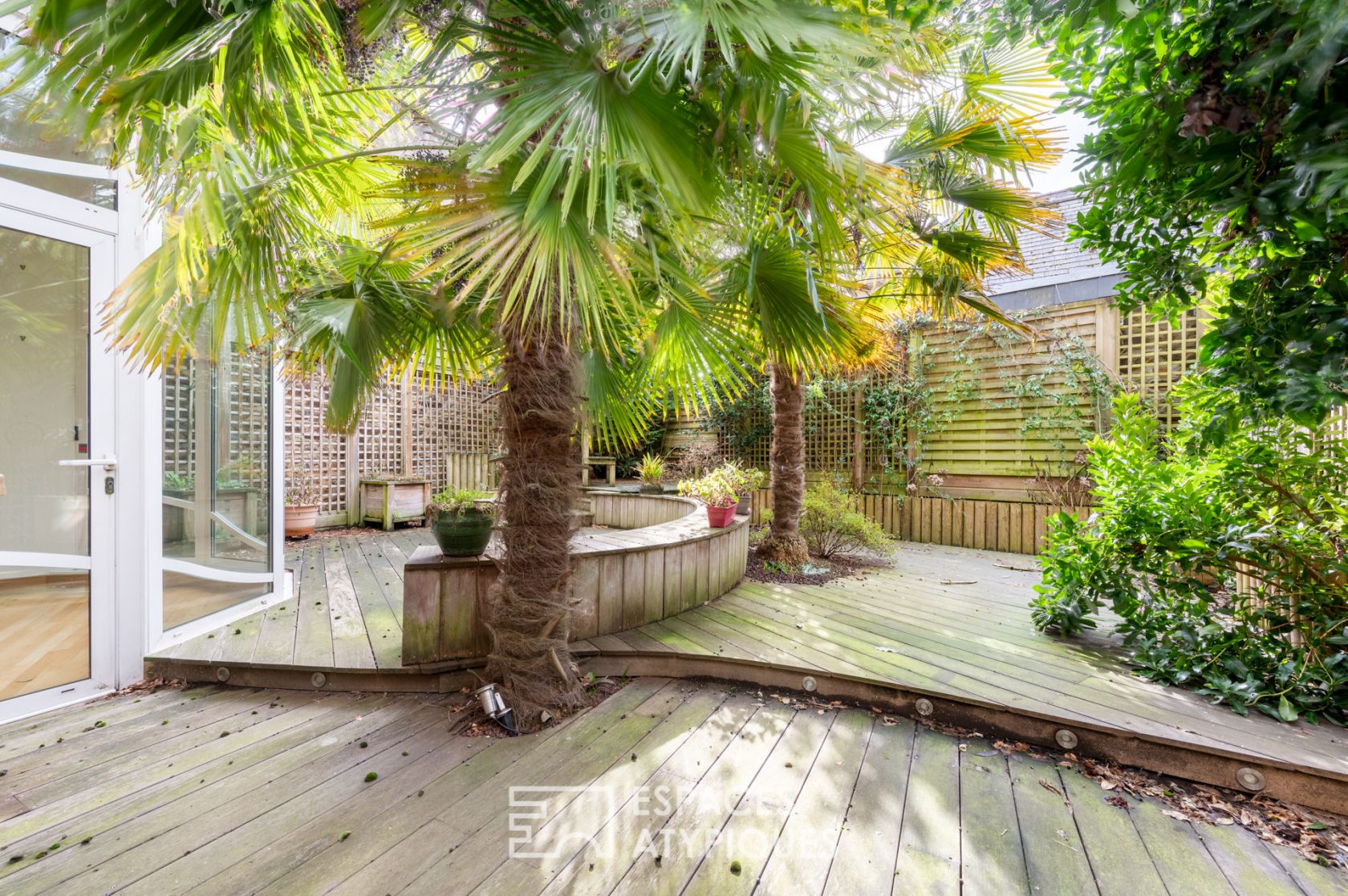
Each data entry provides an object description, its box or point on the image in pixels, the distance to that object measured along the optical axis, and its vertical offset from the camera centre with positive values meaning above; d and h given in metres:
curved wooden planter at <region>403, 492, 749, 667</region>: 2.46 -0.76
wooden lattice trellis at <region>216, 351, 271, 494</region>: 3.25 +0.15
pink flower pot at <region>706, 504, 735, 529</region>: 3.82 -0.53
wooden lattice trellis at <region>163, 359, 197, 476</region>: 2.79 +0.11
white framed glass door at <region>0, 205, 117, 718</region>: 2.29 -0.09
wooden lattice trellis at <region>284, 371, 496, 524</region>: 5.82 +0.05
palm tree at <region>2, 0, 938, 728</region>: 1.41 +0.87
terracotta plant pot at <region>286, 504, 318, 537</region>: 5.34 -0.79
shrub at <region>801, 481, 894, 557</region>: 4.61 -0.75
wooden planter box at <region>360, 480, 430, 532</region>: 6.12 -0.70
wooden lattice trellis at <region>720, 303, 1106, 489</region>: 5.29 +0.45
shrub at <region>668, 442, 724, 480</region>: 7.22 -0.25
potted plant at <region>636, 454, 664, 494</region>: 6.26 -0.38
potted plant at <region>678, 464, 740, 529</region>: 3.84 -0.40
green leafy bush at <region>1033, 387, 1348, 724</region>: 1.91 -0.48
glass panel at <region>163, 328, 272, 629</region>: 2.82 -0.21
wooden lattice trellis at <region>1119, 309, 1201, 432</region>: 4.72 +0.81
